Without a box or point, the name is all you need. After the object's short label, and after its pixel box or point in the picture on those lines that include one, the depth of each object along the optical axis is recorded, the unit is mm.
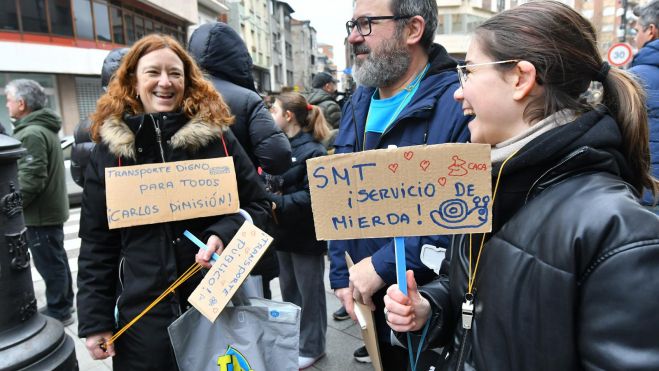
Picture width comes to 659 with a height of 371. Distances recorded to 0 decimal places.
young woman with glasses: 847
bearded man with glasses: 1706
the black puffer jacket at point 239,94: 2688
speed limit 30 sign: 10805
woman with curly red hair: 1904
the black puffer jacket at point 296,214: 3109
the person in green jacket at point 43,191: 3934
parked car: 8406
